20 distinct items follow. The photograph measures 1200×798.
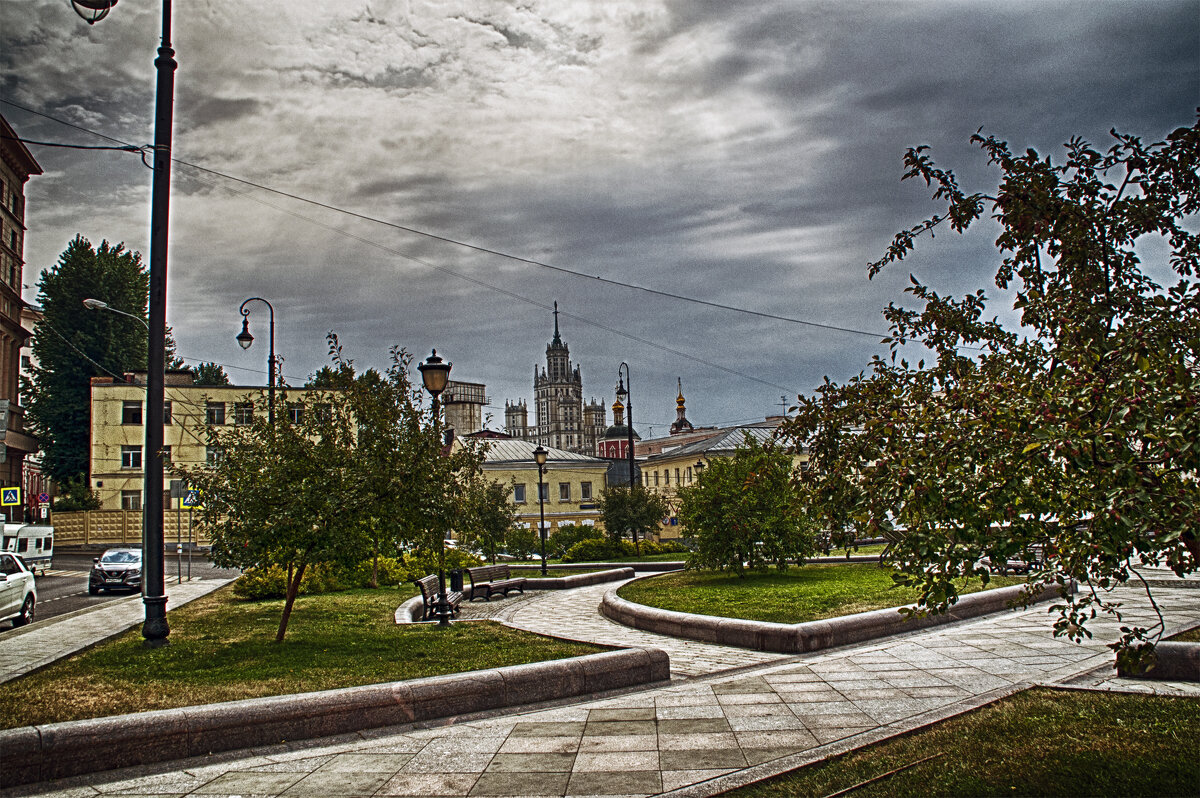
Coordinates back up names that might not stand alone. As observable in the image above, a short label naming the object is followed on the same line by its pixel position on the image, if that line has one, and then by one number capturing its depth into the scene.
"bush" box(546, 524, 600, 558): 38.78
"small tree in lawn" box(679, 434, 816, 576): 19.52
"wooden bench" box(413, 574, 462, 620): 15.16
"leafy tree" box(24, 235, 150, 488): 54.47
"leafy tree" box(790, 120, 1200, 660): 4.51
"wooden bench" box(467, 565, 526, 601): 20.81
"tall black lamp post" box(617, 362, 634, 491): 37.72
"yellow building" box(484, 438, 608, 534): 65.38
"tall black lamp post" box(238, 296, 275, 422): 26.11
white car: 15.33
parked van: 33.09
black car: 24.66
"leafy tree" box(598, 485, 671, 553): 41.41
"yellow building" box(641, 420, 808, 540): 67.88
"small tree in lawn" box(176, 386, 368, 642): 10.76
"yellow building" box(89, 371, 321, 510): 52.47
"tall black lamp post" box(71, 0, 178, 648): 10.53
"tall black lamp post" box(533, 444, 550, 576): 30.33
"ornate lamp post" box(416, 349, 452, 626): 12.98
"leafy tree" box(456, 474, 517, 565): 38.88
